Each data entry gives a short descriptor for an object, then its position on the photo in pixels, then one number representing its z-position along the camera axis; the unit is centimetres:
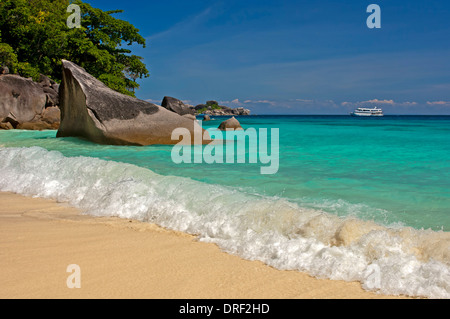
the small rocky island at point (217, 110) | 9562
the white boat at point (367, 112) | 9313
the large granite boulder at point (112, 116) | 1023
